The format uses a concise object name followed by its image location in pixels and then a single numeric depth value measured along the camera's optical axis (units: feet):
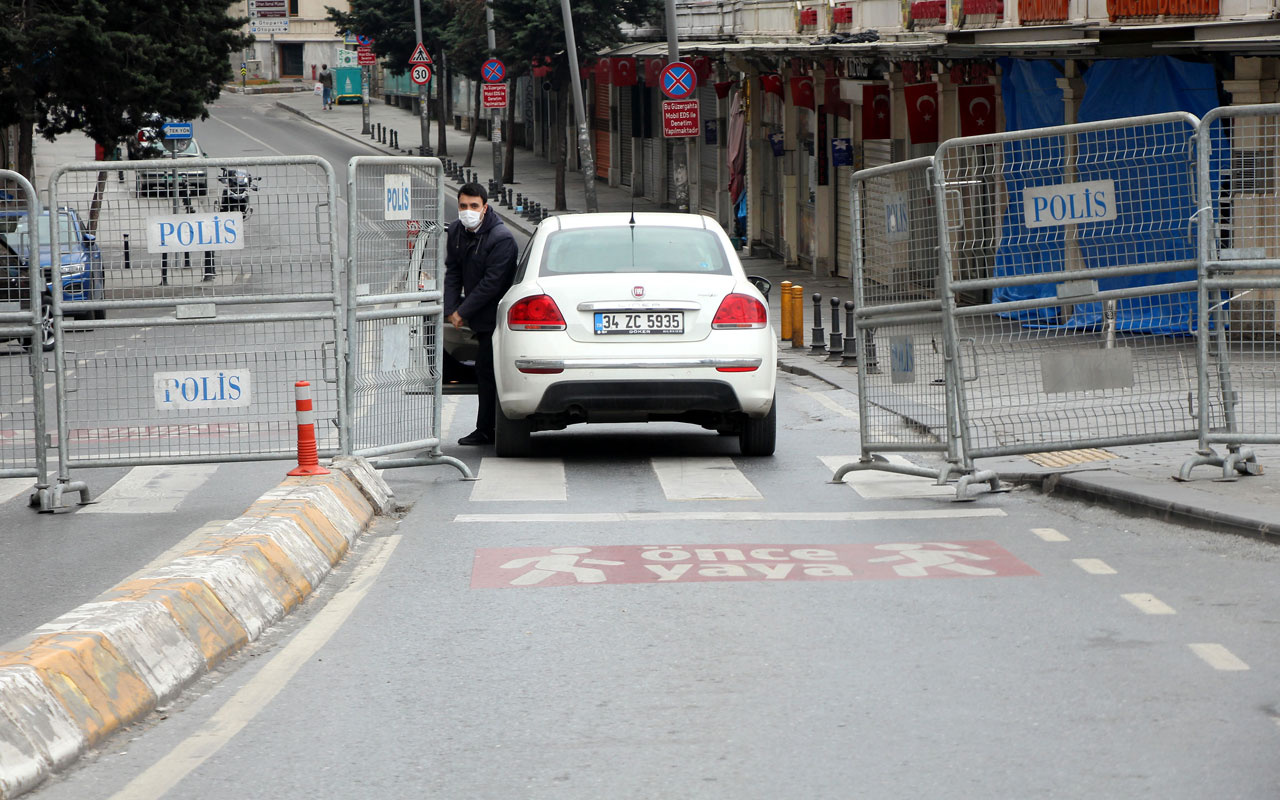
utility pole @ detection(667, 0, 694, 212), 99.45
